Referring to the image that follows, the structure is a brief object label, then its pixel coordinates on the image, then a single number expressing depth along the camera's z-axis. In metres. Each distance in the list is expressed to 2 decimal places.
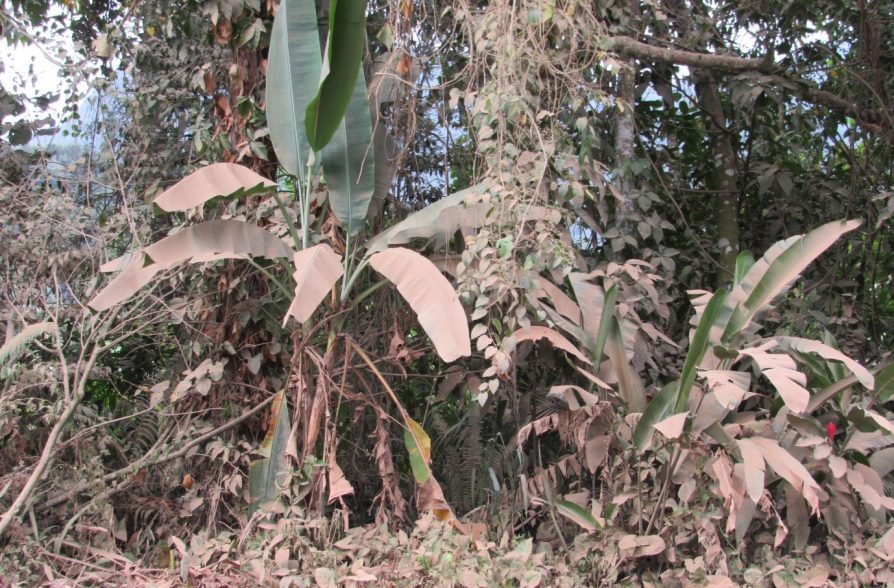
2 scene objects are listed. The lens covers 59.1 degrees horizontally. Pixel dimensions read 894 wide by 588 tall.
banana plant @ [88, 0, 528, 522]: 3.71
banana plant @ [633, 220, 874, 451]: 3.80
